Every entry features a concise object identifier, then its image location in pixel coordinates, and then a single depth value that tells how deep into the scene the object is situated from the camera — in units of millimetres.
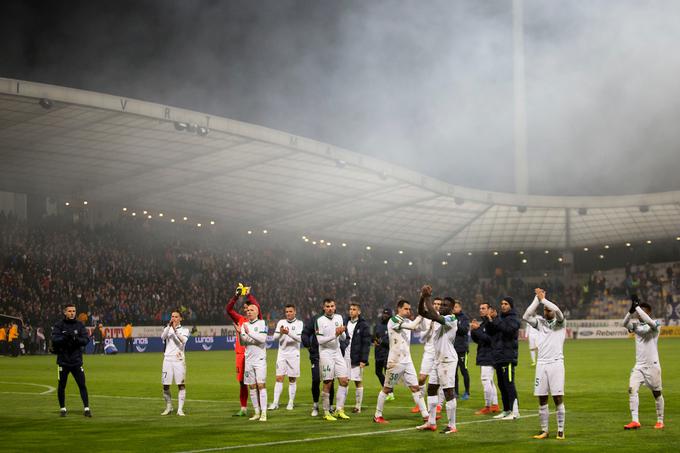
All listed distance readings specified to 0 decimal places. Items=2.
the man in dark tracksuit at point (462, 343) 18094
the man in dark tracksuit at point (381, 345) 20531
